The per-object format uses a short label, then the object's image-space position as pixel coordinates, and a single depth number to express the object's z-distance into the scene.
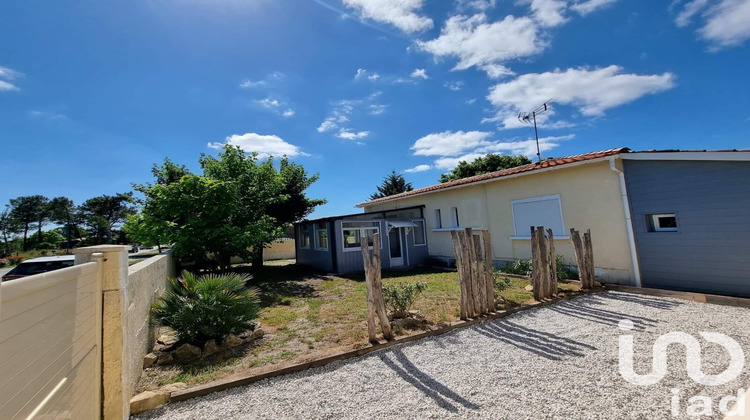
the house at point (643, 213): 7.09
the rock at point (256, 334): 5.92
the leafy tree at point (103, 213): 60.78
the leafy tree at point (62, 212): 59.94
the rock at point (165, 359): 5.00
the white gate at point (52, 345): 1.51
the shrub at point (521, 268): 10.62
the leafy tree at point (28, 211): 56.69
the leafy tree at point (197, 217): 10.41
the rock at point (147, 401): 3.58
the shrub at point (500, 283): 7.69
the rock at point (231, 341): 5.53
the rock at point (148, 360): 4.87
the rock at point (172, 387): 3.89
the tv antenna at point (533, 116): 13.39
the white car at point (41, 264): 8.99
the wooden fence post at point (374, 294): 5.30
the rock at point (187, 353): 5.06
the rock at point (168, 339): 5.60
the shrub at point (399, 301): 6.36
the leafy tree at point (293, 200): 19.80
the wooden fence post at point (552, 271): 7.78
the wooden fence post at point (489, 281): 6.61
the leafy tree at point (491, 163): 33.62
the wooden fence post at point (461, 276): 6.29
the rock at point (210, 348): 5.26
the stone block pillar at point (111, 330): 3.11
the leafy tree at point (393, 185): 40.72
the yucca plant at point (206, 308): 5.33
